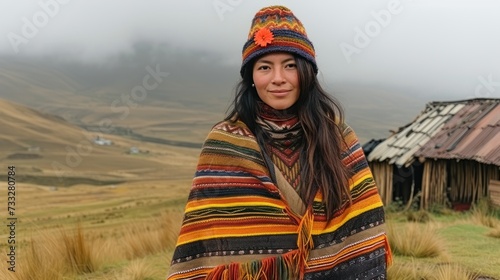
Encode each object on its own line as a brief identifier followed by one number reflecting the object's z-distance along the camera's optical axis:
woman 2.28
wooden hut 11.95
